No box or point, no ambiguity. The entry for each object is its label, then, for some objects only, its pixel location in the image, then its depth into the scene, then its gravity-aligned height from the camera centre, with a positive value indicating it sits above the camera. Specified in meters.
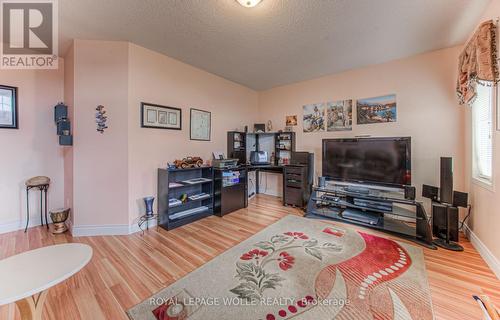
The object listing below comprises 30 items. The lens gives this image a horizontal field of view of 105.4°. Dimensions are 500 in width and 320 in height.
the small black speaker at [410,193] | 2.55 -0.47
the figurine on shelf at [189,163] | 2.97 -0.05
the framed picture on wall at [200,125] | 3.38 +0.64
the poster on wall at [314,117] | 3.88 +0.87
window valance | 1.70 +0.95
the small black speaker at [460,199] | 2.30 -0.51
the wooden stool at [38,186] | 2.66 -0.36
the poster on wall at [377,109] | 3.15 +0.84
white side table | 0.97 -0.65
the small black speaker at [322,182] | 3.38 -0.41
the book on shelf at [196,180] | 3.02 -0.35
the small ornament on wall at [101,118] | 2.54 +0.56
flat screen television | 2.71 -0.02
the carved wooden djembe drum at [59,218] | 2.57 -0.79
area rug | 1.35 -1.07
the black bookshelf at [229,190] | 3.31 -0.57
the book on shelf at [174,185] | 2.81 -0.38
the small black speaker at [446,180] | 2.29 -0.27
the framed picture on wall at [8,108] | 2.54 +0.71
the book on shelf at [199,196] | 3.13 -0.62
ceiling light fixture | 1.77 +1.47
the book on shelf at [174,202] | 2.83 -0.65
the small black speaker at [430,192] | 2.54 -0.46
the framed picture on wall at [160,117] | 2.75 +0.66
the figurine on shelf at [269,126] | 4.64 +0.81
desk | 4.02 -0.19
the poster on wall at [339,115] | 3.56 +0.83
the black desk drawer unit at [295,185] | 3.69 -0.53
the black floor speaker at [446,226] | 2.24 -0.82
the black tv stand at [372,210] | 2.42 -0.82
